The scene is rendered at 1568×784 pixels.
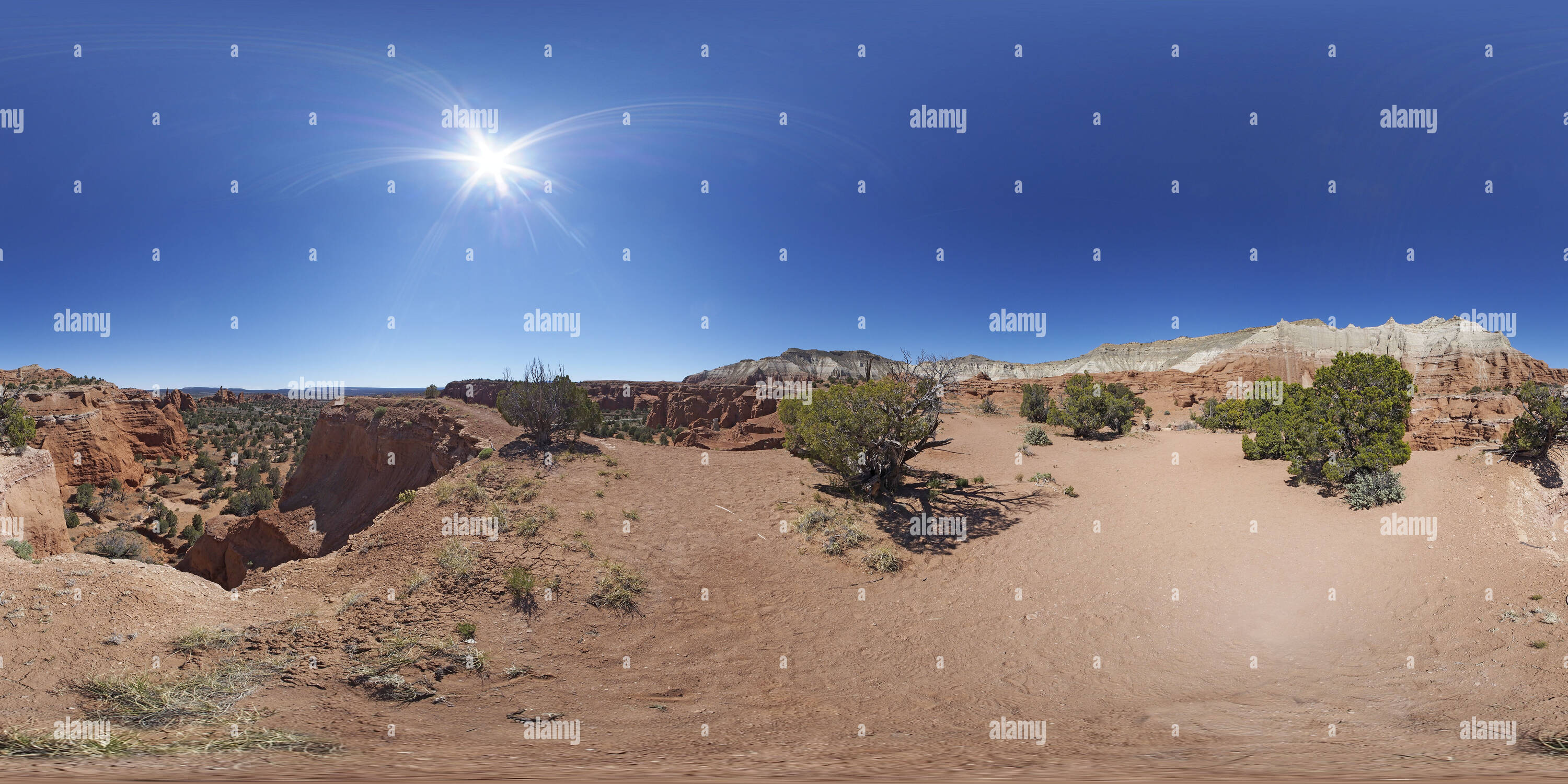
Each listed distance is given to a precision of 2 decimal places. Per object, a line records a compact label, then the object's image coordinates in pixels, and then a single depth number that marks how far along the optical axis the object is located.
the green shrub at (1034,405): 31.52
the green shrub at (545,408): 15.27
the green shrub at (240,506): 22.28
